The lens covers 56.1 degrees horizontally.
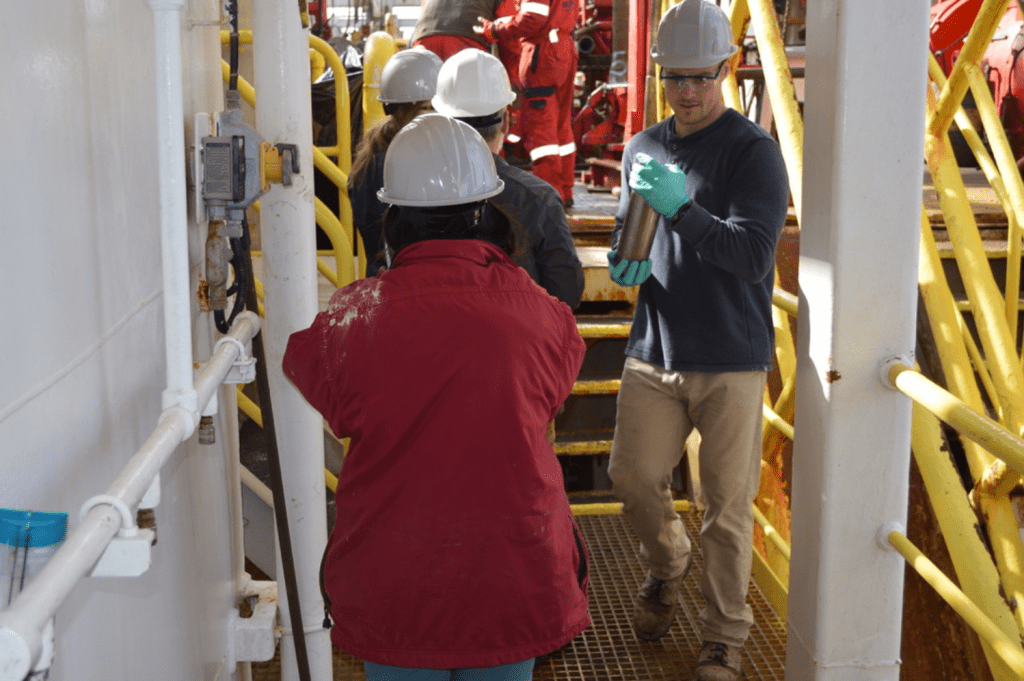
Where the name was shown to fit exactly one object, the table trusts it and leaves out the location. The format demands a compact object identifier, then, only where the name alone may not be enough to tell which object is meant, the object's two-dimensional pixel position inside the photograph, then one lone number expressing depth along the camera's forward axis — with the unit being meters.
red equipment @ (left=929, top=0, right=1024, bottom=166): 7.72
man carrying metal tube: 2.88
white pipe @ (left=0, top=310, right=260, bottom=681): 0.80
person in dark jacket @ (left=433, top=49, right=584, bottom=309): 2.86
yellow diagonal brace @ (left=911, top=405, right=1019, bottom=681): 2.85
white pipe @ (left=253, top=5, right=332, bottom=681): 2.41
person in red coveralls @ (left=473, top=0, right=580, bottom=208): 6.03
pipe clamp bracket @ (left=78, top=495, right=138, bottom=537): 1.08
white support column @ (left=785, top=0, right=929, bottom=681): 2.27
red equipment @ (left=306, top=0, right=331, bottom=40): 8.05
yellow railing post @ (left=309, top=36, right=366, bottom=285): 3.81
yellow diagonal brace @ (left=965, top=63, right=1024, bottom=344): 4.13
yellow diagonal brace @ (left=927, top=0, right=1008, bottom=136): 3.51
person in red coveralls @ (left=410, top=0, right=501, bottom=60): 5.98
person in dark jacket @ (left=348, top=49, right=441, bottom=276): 3.24
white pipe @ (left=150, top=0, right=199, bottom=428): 1.47
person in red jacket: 1.61
